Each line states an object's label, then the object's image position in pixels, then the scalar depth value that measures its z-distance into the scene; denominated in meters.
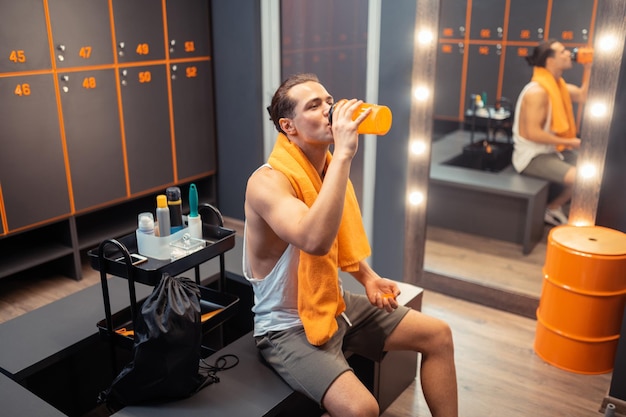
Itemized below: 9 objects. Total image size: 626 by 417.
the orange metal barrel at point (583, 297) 2.32
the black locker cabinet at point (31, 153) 2.74
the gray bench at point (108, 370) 1.63
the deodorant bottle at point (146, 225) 1.87
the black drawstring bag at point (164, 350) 1.57
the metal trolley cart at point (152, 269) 1.78
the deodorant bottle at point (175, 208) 1.93
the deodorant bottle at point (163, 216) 1.88
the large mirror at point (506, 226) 2.36
